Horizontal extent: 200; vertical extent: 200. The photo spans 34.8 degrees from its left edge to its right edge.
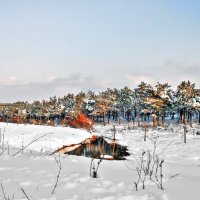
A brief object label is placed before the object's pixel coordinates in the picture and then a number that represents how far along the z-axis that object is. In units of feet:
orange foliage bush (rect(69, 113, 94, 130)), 234.17
